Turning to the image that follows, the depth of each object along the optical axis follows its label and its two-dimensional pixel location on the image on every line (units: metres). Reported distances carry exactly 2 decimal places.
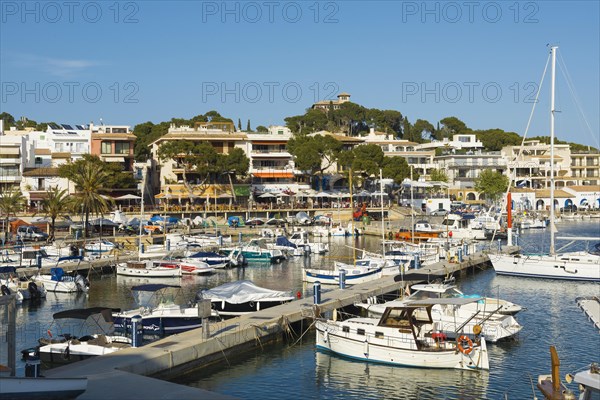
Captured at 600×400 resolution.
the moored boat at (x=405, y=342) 26.66
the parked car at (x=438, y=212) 102.25
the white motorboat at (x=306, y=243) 65.94
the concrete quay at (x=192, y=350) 20.58
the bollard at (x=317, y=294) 33.22
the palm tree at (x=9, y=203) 70.69
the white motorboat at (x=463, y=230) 77.00
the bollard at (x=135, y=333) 27.16
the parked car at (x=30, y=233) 69.06
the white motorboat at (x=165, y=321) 31.22
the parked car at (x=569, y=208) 119.76
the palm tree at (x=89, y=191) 65.19
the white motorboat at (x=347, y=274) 44.65
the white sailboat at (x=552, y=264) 48.69
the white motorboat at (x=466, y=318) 30.53
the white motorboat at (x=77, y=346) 26.61
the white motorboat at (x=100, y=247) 61.00
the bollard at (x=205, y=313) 26.64
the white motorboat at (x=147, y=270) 51.06
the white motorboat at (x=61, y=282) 44.12
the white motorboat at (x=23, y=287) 41.44
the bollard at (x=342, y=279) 39.97
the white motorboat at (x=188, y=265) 52.00
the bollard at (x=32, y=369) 20.83
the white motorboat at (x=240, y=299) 35.19
